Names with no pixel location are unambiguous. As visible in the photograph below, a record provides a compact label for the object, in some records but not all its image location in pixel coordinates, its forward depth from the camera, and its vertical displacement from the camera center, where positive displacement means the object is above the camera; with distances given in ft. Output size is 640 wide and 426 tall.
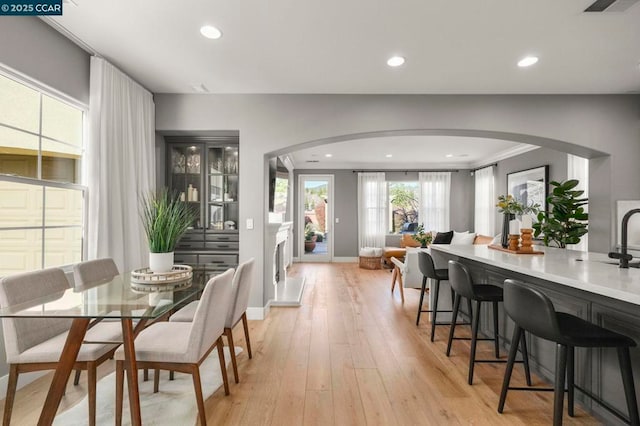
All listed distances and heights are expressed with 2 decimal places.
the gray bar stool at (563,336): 5.23 -1.96
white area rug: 6.43 -4.09
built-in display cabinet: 13.94 +1.18
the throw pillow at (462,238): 22.18 -1.59
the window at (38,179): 7.66 +0.84
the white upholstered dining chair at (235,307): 8.04 -2.43
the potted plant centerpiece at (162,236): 8.09 -0.58
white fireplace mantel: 14.06 -3.06
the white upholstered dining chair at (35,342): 5.85 -2.51
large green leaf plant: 13.07 -0.04
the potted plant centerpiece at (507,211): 10.04 +0.15
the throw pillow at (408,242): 26.31 -2.18
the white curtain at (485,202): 24.71 +1.04
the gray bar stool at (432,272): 10.76 -1.96
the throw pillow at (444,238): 22.21 -1.57
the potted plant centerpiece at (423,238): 19.43 -1.42
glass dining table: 5.23 -1.63
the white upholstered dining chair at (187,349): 5.84 -2.48
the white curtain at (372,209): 28.14 +0.49
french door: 28.63 -0.34
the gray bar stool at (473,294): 7.84 -2.01
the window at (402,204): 28.73 +0.95
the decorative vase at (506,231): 10.60 -0.53
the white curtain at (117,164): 9.82 +1.64
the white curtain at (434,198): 28.25 +1.48
